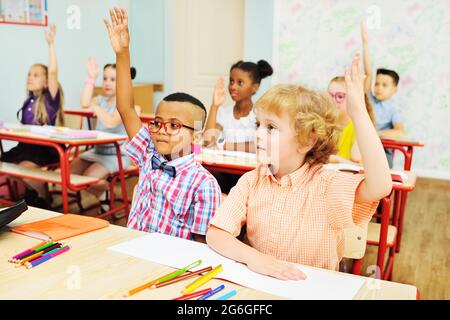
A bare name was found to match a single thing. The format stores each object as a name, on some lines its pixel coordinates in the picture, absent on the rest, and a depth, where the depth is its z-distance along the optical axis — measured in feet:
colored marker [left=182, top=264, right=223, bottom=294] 2.97
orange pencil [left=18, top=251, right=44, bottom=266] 3.38
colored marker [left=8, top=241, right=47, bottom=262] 3.46
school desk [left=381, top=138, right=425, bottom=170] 10.94
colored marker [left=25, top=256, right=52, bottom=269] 3.33
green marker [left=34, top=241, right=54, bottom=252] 3.55
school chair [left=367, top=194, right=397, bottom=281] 6.91
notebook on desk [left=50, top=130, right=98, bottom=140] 10.14
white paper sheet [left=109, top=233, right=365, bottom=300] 3.04
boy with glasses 5.06
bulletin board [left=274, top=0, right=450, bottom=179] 17.39
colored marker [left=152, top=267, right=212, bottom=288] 3.05
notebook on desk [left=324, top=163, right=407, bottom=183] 7.69
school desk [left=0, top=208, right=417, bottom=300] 2.95
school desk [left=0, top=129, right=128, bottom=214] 9.83
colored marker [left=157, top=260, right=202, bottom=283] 3.10
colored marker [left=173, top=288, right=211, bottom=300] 2.87
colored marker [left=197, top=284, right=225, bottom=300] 2.89
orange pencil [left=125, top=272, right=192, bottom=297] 2.92
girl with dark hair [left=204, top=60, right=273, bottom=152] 10.80
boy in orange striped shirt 3.87
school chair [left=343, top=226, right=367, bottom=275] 5.23
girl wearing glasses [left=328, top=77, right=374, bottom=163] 9.77
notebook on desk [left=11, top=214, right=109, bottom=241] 3.95
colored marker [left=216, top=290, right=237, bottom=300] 2.90
